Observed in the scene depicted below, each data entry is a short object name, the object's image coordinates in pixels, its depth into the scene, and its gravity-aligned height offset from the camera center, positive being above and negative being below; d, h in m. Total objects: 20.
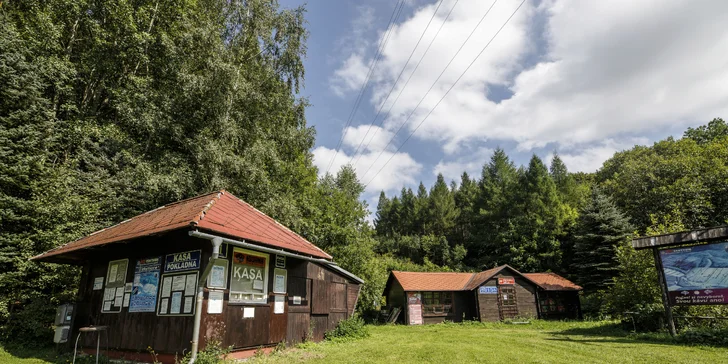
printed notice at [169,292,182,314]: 8.45 -0.56
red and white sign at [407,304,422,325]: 26.39 -2.78
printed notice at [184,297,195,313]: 8.24 -0.59
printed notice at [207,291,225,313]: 8.33 -0.53
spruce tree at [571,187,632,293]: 26.80 +2.68
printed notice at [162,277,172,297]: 8.80 -0.15
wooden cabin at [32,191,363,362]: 8.26 -0.02
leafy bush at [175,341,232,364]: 7.57 -1.67
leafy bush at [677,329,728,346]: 10.43 -1.91
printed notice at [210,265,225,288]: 8.55 +0.08
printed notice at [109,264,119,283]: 10.28 +0.25
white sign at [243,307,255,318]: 9.27 -0.87
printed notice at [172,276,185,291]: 8.61 -0.08
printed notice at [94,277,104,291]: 10.52 -0.07
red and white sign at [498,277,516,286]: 27.39 -0.37
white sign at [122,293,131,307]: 9.54 -0.49
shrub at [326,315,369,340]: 13.20 -2.03
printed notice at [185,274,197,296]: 8.41 -0.13
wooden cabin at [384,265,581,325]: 26.81 -1.60
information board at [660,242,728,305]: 11.37 +0.02
